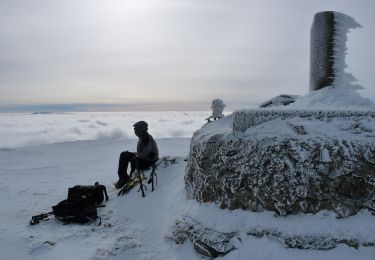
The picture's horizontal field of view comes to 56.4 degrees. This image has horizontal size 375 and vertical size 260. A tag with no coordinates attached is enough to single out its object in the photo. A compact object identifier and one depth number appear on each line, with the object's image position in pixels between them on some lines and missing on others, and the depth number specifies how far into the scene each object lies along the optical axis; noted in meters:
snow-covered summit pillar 7.95
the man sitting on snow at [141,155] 9.84
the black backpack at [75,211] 8.07
